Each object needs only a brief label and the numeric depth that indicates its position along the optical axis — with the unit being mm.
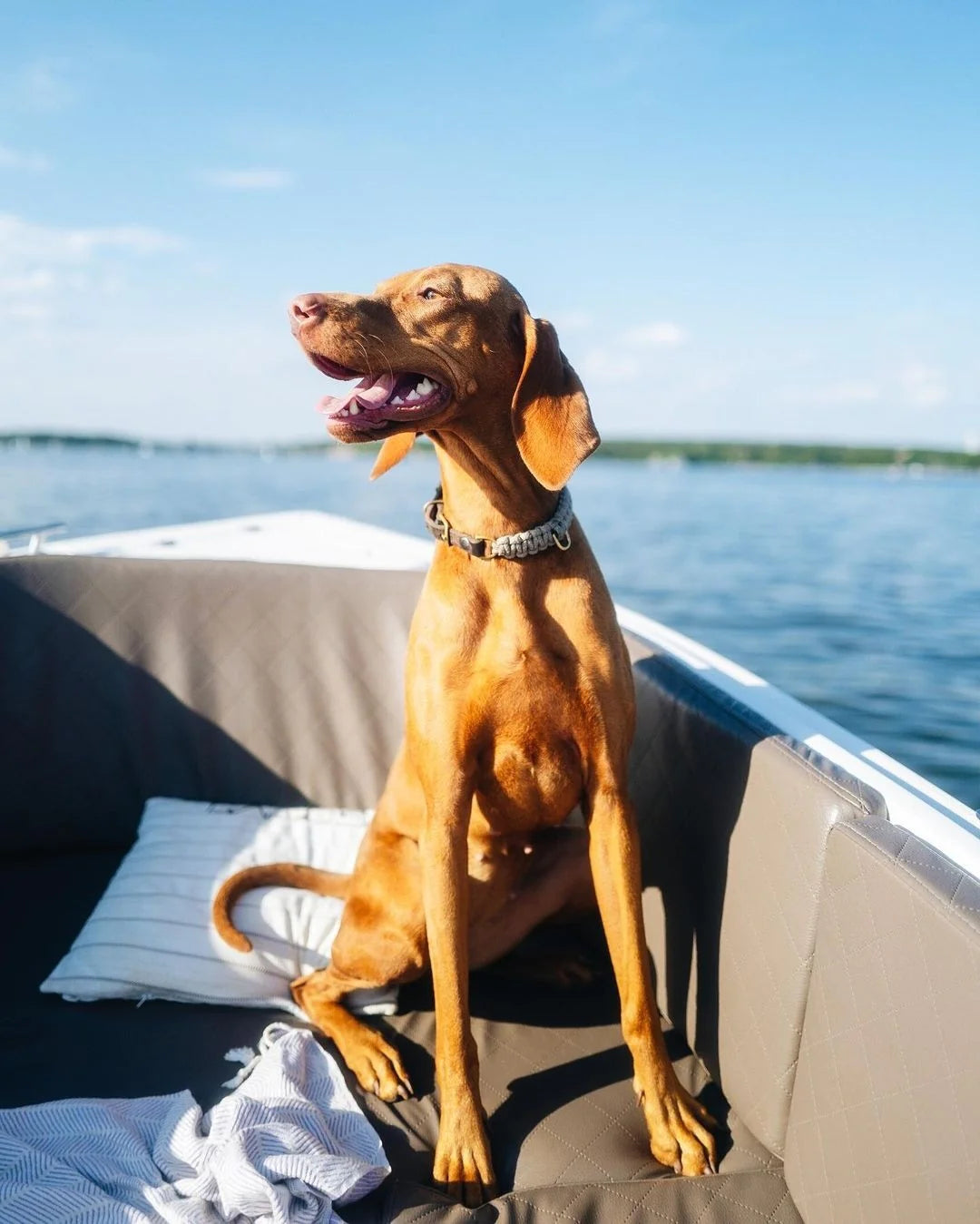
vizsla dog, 1738
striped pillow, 2256
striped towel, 1554
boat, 1396
